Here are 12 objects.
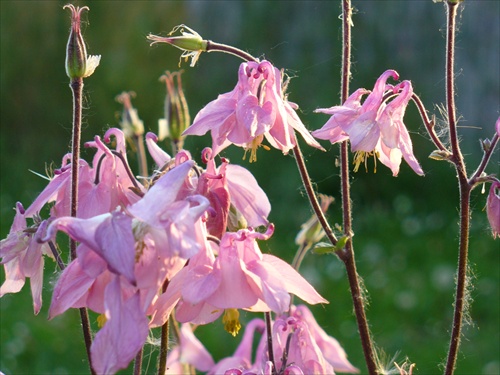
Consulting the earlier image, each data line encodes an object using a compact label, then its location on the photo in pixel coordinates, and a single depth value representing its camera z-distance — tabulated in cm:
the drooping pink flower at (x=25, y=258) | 65
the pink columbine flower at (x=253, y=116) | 65
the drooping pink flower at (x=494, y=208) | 67
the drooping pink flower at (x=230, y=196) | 64
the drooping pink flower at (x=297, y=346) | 69
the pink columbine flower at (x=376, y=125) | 66
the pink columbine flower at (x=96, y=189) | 65
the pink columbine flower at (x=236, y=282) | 61
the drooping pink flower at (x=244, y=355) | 75
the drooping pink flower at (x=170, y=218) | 58
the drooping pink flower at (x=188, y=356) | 77
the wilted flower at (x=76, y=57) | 66
